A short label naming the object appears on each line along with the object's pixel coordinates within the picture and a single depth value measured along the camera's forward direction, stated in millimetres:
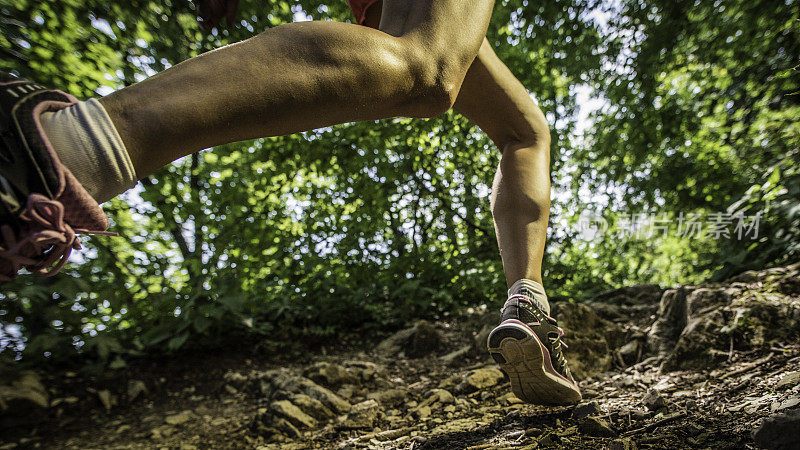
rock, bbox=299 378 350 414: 1902
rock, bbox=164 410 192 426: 2159
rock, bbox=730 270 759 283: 2338
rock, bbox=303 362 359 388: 2262
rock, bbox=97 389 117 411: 2429
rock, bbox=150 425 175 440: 2012
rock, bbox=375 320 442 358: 3008
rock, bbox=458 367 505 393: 1862
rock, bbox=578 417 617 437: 1146
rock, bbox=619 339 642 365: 2092
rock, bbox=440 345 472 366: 2561
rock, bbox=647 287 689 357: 2090
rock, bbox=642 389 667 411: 1315
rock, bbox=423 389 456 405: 1790
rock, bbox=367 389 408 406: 1961
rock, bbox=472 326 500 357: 2543
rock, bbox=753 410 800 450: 821
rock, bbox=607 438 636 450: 1028
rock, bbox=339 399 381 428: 1660
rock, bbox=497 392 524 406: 1624
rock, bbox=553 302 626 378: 2012
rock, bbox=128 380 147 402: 2523
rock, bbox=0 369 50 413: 2148
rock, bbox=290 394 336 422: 1845
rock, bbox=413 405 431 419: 1674
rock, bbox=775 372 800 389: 1197
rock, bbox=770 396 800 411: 989
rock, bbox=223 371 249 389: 2621
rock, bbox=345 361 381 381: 2395
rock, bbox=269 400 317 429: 1752
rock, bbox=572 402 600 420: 1271
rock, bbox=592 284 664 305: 3498
